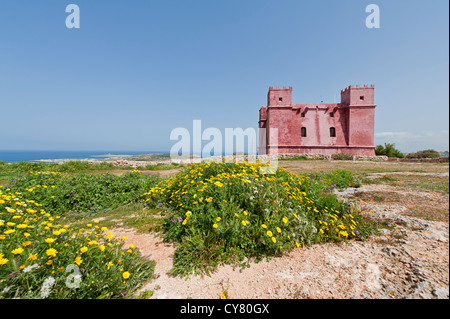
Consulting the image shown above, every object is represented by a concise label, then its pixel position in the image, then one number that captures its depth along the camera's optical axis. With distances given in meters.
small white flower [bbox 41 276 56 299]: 1.42
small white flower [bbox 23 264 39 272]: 1.45
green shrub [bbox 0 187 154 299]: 1.47
